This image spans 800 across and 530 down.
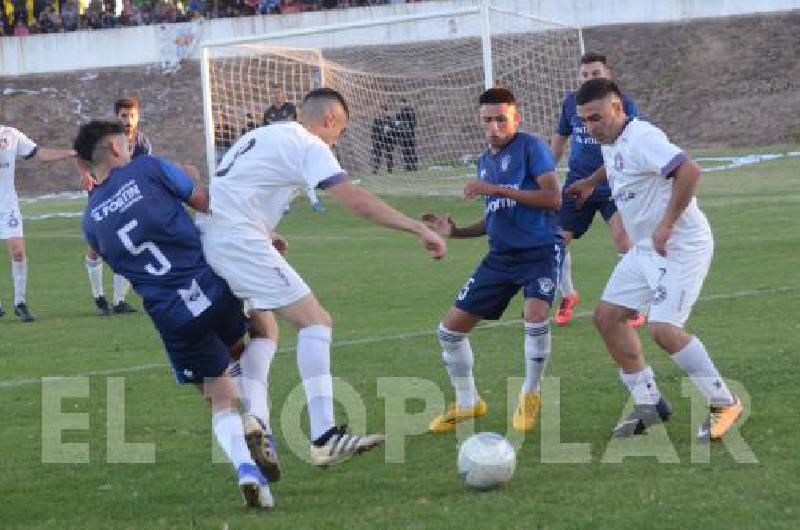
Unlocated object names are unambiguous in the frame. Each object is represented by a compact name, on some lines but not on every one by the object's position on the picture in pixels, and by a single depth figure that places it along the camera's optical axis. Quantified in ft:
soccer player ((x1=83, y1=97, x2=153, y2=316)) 51.52
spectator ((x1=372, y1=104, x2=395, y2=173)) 103.03
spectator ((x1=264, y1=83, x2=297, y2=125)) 85.57
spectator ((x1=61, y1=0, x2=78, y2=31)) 168.55
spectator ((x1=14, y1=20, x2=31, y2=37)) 165.86
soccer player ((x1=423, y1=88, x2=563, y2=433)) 31.22
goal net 99.35
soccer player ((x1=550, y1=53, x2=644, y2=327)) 44.96
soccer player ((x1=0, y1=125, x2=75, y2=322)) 56.65
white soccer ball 24.43
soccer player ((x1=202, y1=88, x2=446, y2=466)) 25.13
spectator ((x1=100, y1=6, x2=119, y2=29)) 166.40
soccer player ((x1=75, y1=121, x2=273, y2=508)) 25.13
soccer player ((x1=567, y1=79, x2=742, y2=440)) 27.40
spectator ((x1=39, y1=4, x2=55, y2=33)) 168.05
